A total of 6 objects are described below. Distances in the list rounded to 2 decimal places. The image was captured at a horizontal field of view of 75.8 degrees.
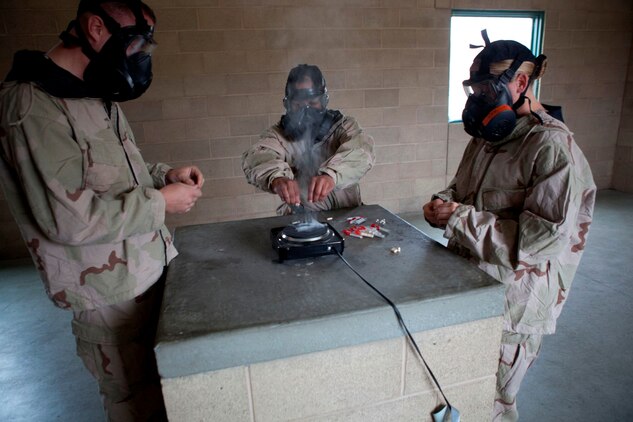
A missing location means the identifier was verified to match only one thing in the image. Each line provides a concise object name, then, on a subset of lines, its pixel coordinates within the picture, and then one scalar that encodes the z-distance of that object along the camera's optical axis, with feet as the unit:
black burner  4.23
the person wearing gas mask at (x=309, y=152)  5.39
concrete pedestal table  3.02
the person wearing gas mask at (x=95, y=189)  3.28
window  14.52
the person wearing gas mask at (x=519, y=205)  3.99
